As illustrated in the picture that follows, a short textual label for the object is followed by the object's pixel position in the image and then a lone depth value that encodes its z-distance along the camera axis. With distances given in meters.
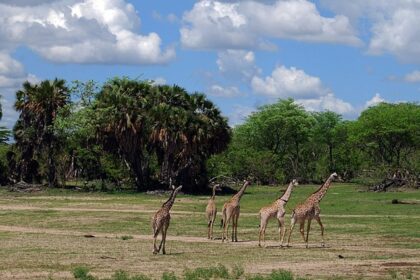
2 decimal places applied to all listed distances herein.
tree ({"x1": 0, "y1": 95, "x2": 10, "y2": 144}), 99.12
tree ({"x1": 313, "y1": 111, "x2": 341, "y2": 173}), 109.69
